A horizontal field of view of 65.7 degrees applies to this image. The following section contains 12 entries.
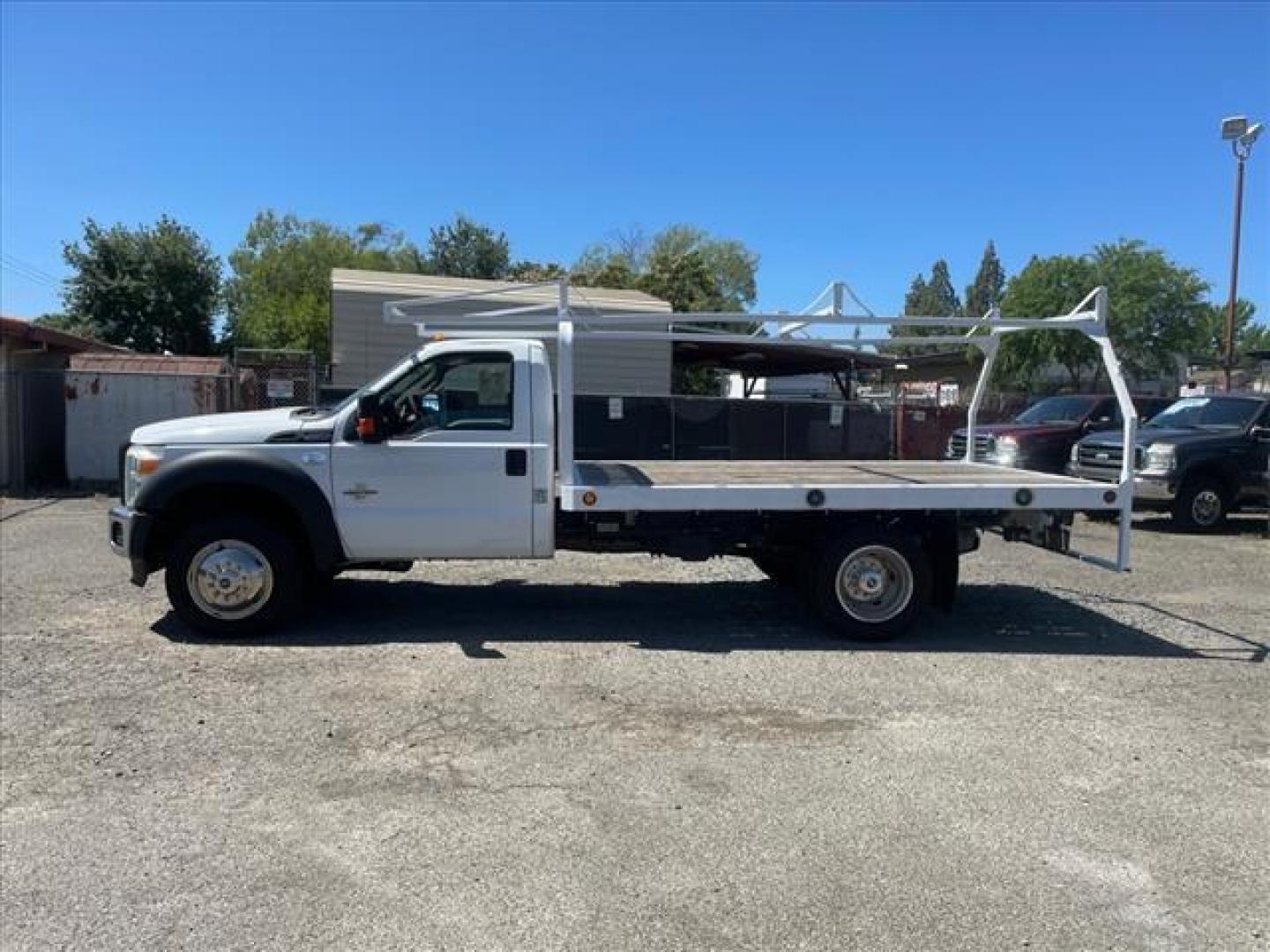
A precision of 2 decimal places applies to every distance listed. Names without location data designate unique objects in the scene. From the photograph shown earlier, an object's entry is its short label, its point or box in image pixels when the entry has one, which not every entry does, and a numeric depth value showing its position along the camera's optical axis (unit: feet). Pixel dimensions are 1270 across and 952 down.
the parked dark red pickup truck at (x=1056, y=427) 53.47
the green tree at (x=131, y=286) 137.80
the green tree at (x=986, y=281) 431.76
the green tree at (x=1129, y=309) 142.61
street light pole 77.66
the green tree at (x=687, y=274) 130.78
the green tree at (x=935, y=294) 491.31
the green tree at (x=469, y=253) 175.73
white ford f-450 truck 22.61
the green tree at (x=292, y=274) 157.79
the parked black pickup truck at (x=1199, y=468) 44.88
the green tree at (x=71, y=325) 137.59
